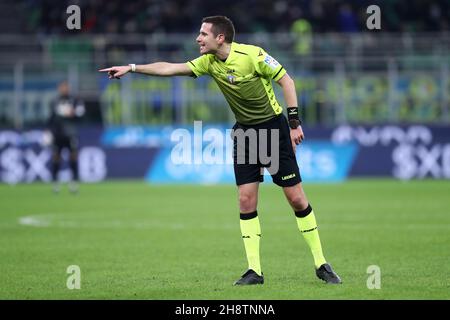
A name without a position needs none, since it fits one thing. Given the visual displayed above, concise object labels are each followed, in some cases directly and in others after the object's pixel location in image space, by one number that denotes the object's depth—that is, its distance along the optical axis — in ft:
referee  60.85
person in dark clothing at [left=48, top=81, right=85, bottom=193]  156.87
